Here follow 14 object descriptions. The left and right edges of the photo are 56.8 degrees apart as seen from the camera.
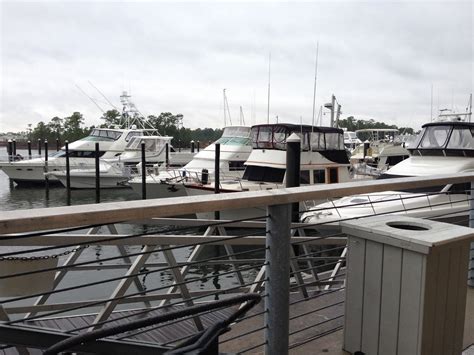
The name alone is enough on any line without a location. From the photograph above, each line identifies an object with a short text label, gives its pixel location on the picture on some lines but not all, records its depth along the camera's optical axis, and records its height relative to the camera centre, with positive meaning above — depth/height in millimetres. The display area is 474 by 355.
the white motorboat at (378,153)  23191 -571
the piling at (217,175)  15662 -1309
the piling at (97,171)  22589 -1888
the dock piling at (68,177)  25186 -2527
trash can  2195 -744
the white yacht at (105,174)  27109 -2411
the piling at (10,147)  34066 -1100
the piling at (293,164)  8539 -455
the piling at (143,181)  19766 -1995
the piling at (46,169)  26716 -2265
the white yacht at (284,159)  15781 -643
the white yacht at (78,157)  28828 -1500
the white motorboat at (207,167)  19281 -1396
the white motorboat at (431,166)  10273 -519
